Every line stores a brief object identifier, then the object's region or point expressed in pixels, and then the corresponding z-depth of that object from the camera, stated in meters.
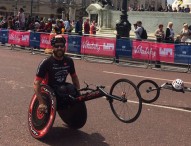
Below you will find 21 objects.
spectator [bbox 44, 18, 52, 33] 15.44
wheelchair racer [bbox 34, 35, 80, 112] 4.22
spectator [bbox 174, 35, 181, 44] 12.36
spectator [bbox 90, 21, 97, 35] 16.99
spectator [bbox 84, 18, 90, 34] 16.95
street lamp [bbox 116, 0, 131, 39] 14.68
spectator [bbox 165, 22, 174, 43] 12.19
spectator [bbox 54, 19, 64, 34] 14.08
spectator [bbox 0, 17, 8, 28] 18.29
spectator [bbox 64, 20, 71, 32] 16.85
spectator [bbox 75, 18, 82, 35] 17.03
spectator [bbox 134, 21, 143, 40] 12.88
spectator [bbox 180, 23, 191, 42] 12.29
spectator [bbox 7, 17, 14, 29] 17.33
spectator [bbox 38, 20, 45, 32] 15.59
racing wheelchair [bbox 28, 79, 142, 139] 4.16
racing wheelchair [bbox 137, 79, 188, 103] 5.91
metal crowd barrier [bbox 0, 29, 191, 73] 11.18
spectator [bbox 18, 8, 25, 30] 16.68
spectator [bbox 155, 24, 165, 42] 11.65
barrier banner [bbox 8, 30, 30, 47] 14.93
